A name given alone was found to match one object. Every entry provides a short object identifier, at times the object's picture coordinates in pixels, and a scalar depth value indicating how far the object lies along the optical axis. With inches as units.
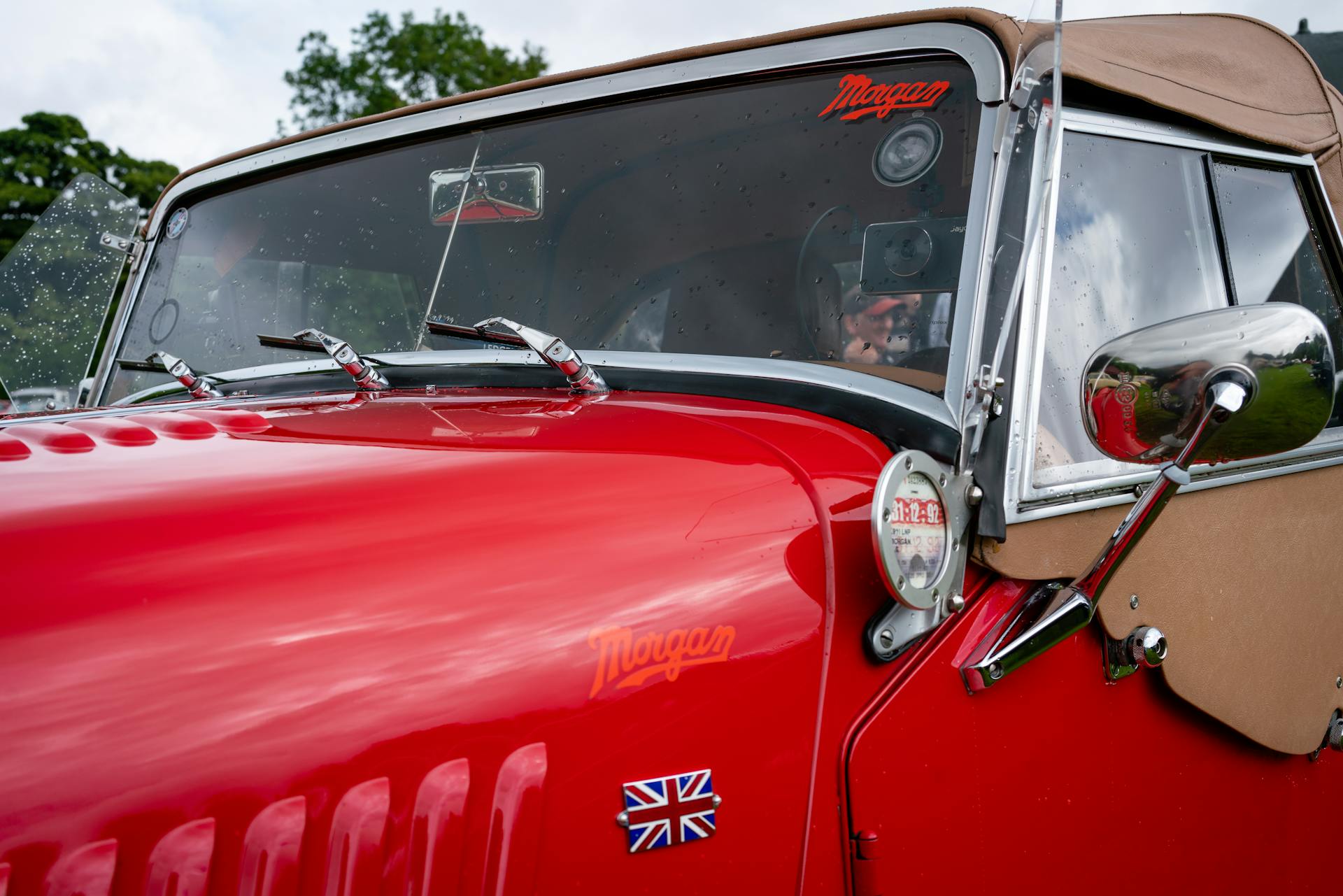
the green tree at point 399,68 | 1043.9
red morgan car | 39.6
